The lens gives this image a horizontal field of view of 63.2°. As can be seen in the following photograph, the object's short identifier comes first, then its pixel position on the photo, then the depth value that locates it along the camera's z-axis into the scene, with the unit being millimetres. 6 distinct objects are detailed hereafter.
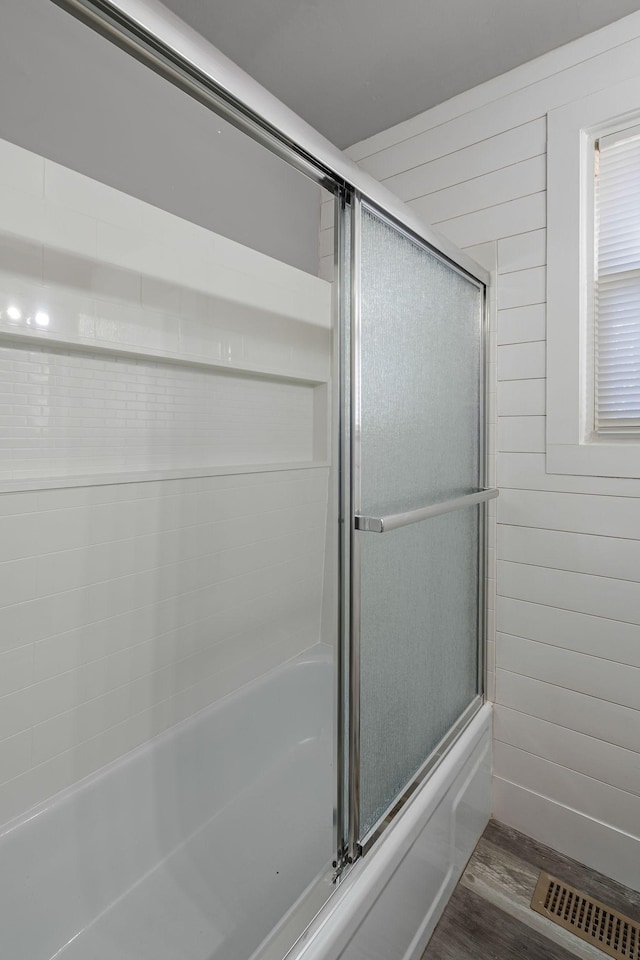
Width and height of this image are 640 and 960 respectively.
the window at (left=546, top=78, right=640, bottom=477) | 1445
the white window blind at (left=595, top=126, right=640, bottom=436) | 1443
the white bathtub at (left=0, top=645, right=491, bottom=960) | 1151
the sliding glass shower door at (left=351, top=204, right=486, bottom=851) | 1113
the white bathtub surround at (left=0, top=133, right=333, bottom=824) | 1249
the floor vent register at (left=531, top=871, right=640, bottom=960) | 1283
